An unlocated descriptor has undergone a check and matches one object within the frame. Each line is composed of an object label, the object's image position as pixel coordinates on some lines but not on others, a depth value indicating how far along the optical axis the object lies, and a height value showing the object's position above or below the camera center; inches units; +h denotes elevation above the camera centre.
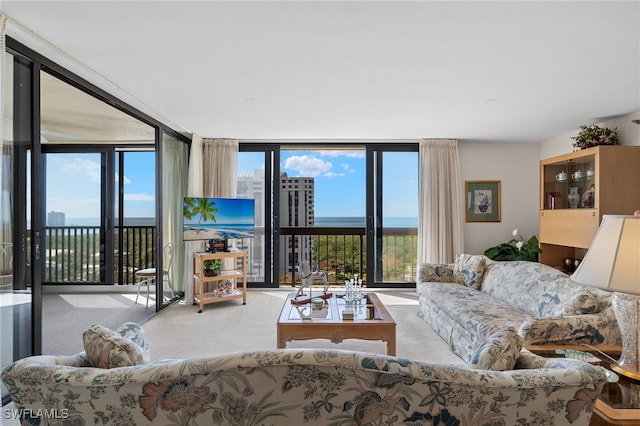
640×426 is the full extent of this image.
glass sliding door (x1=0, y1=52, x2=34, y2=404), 85.0 -0.8
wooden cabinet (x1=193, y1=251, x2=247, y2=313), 174.8 -33.7
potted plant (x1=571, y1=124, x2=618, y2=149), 153.4 +35.4
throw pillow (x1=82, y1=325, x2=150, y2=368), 48.2 -19.0
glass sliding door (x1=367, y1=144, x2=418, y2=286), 213.2 +2.6
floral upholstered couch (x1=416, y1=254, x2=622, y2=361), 88.0 -30.0
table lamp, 51.3 -9.0
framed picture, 213.9 +9.1
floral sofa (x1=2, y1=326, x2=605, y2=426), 38.9 -20.2
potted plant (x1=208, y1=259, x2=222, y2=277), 180.4 -26.7
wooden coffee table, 108.8 -36.1
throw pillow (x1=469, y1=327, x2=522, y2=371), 47.1 -19.3
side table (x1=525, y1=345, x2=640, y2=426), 45.5 -26.9
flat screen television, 180.1 -0.4
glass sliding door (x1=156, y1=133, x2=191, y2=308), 174.7 +0.3
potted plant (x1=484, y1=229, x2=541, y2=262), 190.4 -19.9
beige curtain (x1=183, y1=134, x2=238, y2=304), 205.6 +30.2
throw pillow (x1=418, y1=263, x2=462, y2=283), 167.6 -28.5
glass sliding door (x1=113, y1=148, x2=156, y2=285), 201.3 +1.2
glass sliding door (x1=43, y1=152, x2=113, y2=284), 165.0 -2.0
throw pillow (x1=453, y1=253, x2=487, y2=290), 159.4 -25.8
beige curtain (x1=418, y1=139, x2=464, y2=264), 205.2 +10.0
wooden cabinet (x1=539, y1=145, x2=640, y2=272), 144.6 +9.5
